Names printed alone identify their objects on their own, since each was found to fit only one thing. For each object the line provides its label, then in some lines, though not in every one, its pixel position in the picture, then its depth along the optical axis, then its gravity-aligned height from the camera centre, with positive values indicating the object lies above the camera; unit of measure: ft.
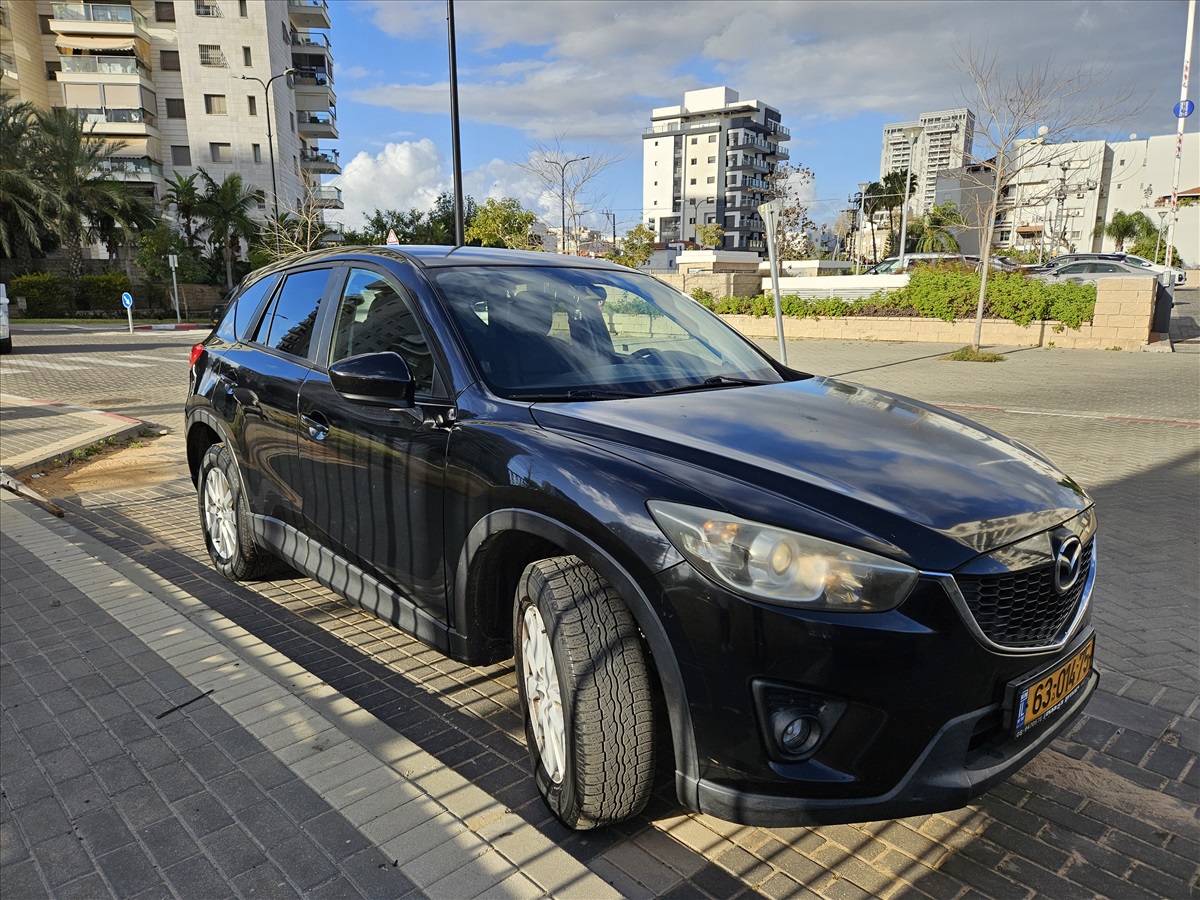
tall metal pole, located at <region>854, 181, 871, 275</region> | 193.43 +14.71
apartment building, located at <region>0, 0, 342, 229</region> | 177.27 +42.26
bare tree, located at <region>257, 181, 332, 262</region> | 118.21 +7.10
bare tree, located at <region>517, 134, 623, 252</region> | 95.09 +8.99
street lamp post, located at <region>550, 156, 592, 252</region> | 95.09 +10.12
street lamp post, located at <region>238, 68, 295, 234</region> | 168.40 +40.11
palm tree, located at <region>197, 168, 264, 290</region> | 147.23 +10.48
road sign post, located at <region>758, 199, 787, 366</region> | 30.55 +1.92
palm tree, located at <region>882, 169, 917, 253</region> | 224.53 +21.86
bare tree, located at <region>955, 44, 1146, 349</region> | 55.42 +7.29
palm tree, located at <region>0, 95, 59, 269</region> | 122.31 +13.03
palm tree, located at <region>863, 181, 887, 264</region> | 224.74 +20.01
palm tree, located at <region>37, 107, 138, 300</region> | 127.44 +14.16
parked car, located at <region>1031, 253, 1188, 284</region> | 87.71 +1.58
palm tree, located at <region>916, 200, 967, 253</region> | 165.82 +9.72
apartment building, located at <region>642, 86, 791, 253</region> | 382.83 +53.77
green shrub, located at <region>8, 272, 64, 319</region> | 124.77 -2.67
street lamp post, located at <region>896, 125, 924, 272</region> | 149.04 +19.66
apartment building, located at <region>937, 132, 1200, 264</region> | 211.61 +25.14
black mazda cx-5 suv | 6.77 -2.46
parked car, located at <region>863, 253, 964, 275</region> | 81.28 +1.55
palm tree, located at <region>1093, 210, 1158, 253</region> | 238.27 +13.62
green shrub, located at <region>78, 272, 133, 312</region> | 130.21 -2.37
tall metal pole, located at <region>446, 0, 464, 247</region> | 43.47 +7.36
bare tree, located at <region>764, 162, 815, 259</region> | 159.63 +11.06
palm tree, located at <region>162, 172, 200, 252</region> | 147.74 +12.93
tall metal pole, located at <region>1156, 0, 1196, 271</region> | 102.06 +26.32
